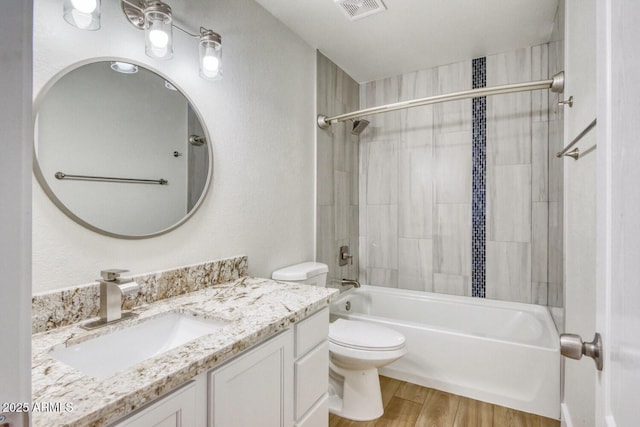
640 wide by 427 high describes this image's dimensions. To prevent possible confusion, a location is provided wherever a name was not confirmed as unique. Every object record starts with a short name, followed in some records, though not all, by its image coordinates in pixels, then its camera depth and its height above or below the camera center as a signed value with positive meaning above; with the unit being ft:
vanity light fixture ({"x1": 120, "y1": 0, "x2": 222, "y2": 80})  4.09 +2.51
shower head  9.78 +2.74
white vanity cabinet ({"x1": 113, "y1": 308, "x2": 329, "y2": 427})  2.63 -1.82
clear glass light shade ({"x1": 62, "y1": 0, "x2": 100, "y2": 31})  3.47 +2.22
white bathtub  6.23 -2.95
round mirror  3.56 +0.82
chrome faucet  3.55 -0.88
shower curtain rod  5.92 +2.50
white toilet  6.00 -2.77
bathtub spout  9.30 -2.04
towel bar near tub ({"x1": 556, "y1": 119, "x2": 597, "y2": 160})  3.68 +1.02
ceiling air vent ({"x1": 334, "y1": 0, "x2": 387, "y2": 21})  6.36 +4.25
